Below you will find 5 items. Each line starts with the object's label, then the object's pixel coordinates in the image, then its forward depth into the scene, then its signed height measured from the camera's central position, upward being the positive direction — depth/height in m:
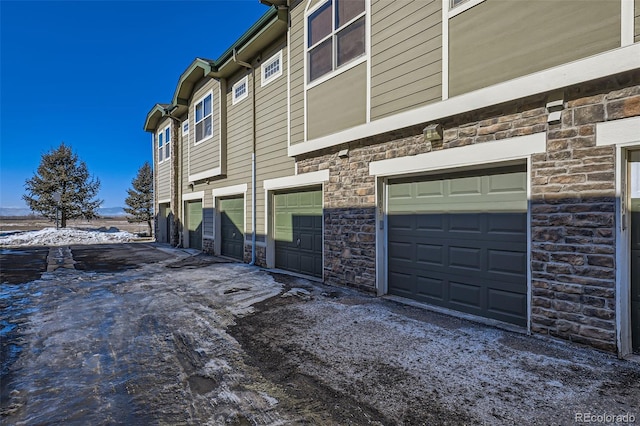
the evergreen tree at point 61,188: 24.28 +1.72
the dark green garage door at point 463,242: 4.44 -0.53
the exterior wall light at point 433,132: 4.98 +1.13
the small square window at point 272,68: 8.81 +3.87
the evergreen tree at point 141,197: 28.59 +1.16
